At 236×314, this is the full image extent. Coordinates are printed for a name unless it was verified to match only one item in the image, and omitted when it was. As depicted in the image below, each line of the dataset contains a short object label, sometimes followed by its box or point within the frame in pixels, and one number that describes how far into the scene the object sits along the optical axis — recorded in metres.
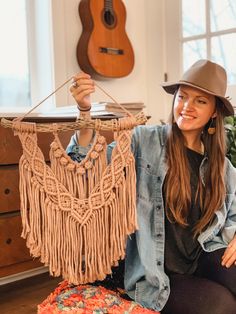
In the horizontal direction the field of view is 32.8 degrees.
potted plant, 1.58
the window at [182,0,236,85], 2.14
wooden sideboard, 1.39
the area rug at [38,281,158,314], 1.00
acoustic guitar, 1.95
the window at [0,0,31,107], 1.90
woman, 1.10
